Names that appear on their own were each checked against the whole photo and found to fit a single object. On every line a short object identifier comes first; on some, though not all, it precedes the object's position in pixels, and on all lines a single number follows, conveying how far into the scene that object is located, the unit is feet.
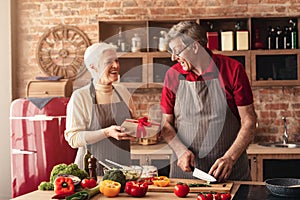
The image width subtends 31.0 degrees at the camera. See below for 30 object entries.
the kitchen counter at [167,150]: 16.98
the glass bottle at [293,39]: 18.44
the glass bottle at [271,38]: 18.70
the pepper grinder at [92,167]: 11.02
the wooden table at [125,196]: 9.96
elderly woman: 12.23
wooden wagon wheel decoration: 20.10
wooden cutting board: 10.26
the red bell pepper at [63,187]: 9.90
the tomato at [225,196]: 9.37
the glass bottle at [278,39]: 18.61
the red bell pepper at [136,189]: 9.88
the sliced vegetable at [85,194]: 9.45
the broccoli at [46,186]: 10.74
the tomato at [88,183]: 10.46
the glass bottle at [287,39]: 18.53
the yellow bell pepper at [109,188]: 9.97
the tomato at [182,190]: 9.82
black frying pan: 9.47
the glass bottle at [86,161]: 11.33
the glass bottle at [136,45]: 19.25
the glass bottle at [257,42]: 18.62
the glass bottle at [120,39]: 19.48
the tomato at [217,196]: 9.24
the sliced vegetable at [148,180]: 10.88
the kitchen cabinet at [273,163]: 16.96
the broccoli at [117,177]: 10.30
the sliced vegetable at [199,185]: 10.52
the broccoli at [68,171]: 10.67
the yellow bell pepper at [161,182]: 10.64
